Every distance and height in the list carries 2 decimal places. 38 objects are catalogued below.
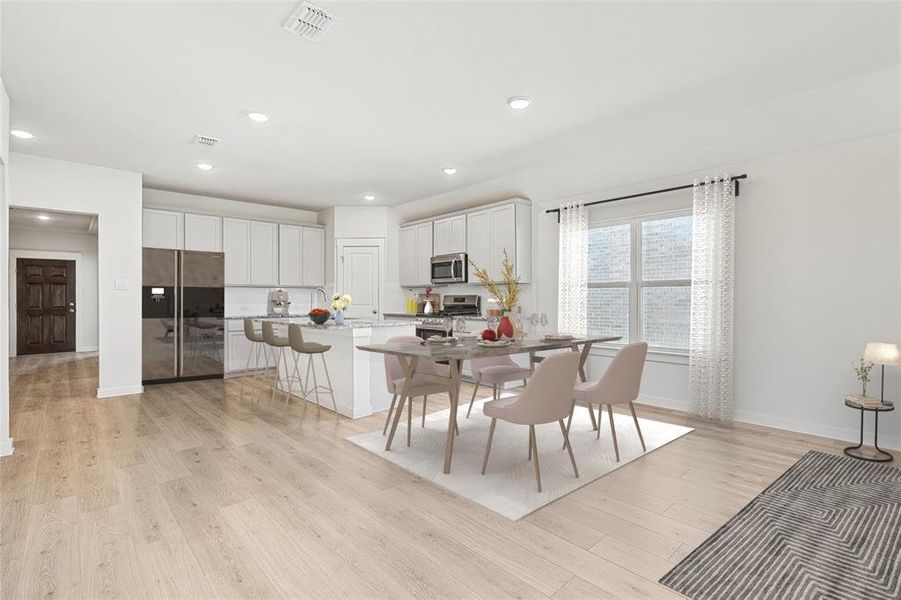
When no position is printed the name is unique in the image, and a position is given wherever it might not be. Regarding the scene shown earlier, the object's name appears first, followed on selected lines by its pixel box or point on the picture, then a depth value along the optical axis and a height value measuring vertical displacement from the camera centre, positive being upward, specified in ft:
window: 14.93 +0.57
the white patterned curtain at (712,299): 13.39 -0.09
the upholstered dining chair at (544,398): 8.80 -2.02
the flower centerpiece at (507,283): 15.28 +0.47
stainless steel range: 20.52 -0.74
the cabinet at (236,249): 22.02 +2.17
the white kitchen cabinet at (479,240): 19.54 +2.41
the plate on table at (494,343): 10.41 -1.12
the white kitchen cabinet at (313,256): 24.62 +2.07
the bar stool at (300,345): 14.38 -1.61
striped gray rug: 6.00 -3.77
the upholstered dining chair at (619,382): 10.36 -1.98
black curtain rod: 13.01 +3.39
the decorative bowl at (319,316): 15.77 -0.74
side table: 10.19 -3.64
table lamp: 10.13 -1.28
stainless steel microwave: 20.36 +1.22
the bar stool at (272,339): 15.46 -1.53
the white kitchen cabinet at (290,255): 23.76 +2.07
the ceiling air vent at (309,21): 7.95 +4.91
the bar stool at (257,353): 21.18 -2.83
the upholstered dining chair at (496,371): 13.38 -2.26
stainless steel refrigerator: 19.13 -0.92
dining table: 9.34 -1.21
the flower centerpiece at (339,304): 15.98 -0.33
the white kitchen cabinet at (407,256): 23.47 +2.04
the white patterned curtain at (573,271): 16.87 +0.90
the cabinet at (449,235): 20.71 +2.79
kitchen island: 14.47 -2.30
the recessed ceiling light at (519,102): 11.47 +4.90
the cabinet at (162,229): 19.92 +2.88
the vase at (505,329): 11.56 -0.85
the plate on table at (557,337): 11.93 -1.12
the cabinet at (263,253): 22.86 +2.07
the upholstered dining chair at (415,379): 11.37 -2.18
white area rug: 8.81 -3.79
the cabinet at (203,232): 20.99 +2.86
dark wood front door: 29.12 -0.77
